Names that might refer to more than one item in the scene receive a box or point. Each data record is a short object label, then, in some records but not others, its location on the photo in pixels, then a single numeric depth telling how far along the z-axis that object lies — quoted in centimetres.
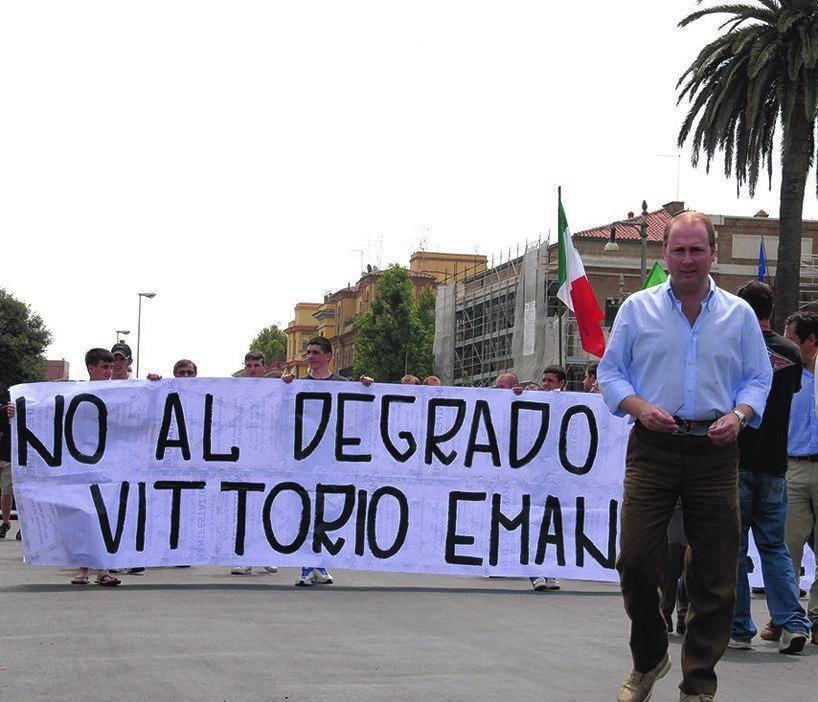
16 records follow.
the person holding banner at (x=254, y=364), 1341
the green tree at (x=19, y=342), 7694
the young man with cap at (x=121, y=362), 1239
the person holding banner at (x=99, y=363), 1164
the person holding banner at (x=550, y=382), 1146
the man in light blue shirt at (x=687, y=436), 529
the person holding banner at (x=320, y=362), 1128
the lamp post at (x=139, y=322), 7494
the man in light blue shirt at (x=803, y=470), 872
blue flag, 2918
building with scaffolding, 5944
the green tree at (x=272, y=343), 16412
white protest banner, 1088
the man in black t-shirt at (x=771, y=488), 763
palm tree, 2880
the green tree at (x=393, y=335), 8250
